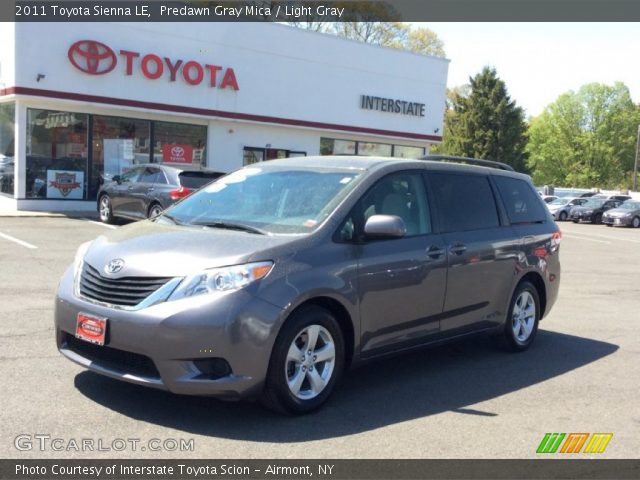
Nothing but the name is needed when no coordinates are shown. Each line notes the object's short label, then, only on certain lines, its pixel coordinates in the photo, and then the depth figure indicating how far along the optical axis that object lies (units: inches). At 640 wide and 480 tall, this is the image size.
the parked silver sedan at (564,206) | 1605.6
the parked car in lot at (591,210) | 1555.1
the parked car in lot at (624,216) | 1453.0
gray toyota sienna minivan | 168.9
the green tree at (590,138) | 3230.8
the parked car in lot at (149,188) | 596.1
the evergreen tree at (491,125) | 2086.6
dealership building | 770.8
